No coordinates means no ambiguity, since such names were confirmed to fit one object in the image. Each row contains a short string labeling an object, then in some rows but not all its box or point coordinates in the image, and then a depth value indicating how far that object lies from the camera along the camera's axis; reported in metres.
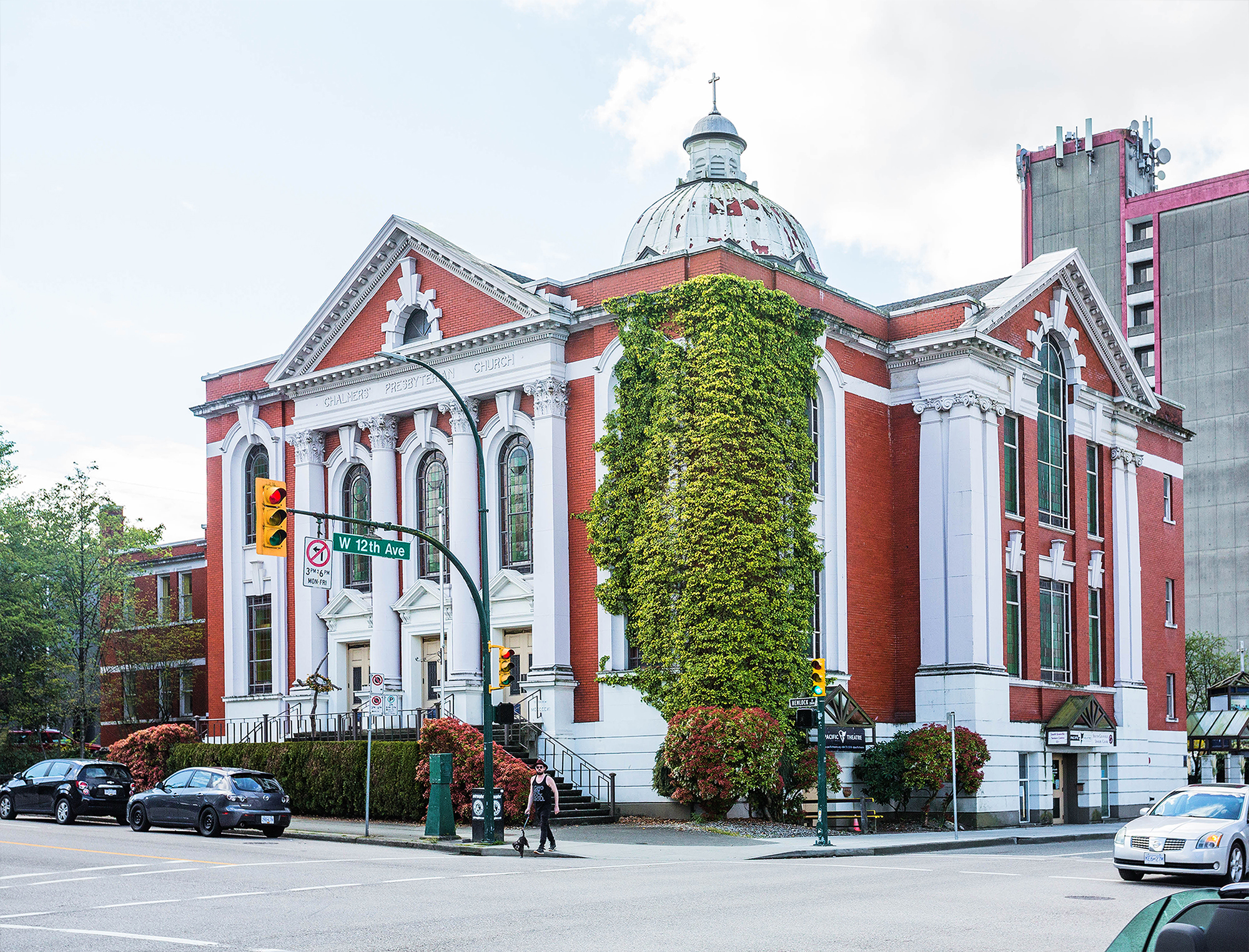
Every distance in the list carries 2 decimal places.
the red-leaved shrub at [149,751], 38.88
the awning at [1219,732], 55.91
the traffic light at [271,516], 23.20
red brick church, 35.66
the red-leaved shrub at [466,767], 30.32
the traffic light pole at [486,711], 26.14
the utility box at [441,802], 27.14
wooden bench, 32.69
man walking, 24.58
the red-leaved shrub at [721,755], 29.91
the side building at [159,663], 51.03
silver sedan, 19.72
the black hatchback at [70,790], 32.44
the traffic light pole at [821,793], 26.44
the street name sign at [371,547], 26.67
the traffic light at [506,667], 27.14
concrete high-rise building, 79.25
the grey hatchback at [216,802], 28.62
